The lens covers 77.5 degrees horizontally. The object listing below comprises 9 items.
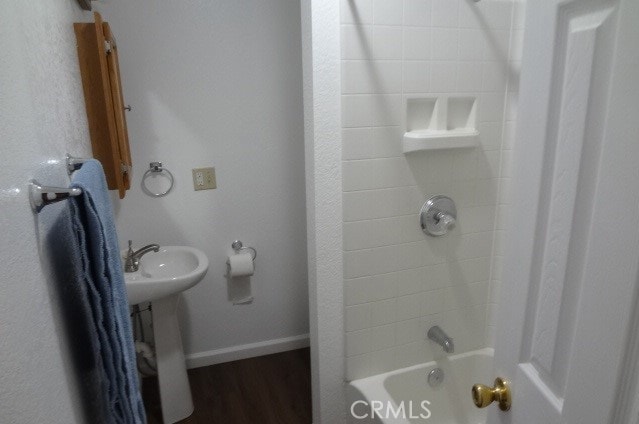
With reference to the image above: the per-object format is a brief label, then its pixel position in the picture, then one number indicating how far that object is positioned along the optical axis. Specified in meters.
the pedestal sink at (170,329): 1.92
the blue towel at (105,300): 0.66
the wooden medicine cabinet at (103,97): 1.28
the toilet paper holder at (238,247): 2.26
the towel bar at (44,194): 0.59
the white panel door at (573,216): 0.49
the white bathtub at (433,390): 1.68
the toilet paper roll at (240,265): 2.18
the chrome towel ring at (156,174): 2.03
